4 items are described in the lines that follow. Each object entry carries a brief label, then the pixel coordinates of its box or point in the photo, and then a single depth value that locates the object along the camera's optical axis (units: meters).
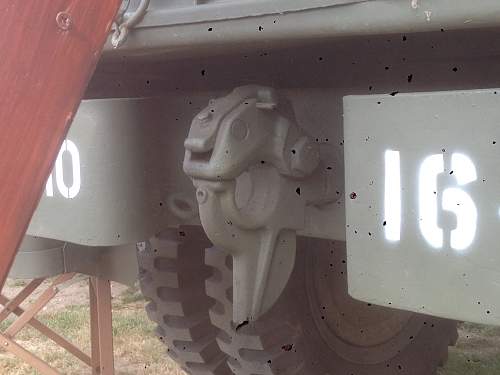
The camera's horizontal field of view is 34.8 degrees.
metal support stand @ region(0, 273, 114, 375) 3.09
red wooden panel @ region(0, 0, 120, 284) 1.01
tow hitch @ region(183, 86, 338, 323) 1.55
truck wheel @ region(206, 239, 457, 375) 2.17
